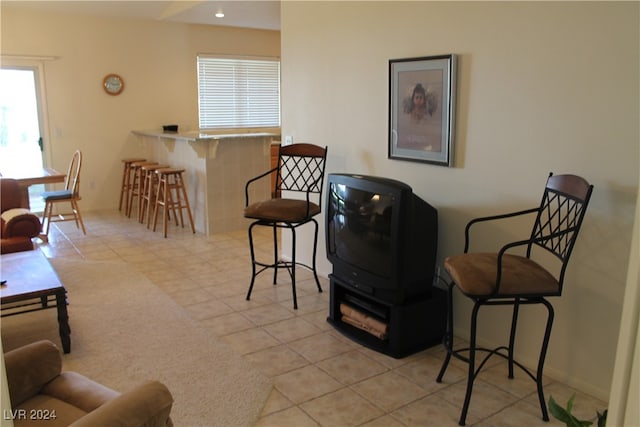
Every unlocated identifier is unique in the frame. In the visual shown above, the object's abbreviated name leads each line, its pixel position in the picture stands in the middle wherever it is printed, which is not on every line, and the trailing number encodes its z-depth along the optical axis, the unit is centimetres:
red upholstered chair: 395
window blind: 783
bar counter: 566
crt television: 283
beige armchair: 150
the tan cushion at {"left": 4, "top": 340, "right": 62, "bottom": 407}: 179
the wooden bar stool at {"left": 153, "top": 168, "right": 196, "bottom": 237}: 570
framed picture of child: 306
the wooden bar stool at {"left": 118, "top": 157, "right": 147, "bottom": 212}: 690
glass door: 655
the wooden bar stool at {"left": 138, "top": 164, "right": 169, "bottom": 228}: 603
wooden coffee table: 286
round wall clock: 700
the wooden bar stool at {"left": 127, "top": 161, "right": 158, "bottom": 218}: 651
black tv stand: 296
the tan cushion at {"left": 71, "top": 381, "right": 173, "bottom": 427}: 143
